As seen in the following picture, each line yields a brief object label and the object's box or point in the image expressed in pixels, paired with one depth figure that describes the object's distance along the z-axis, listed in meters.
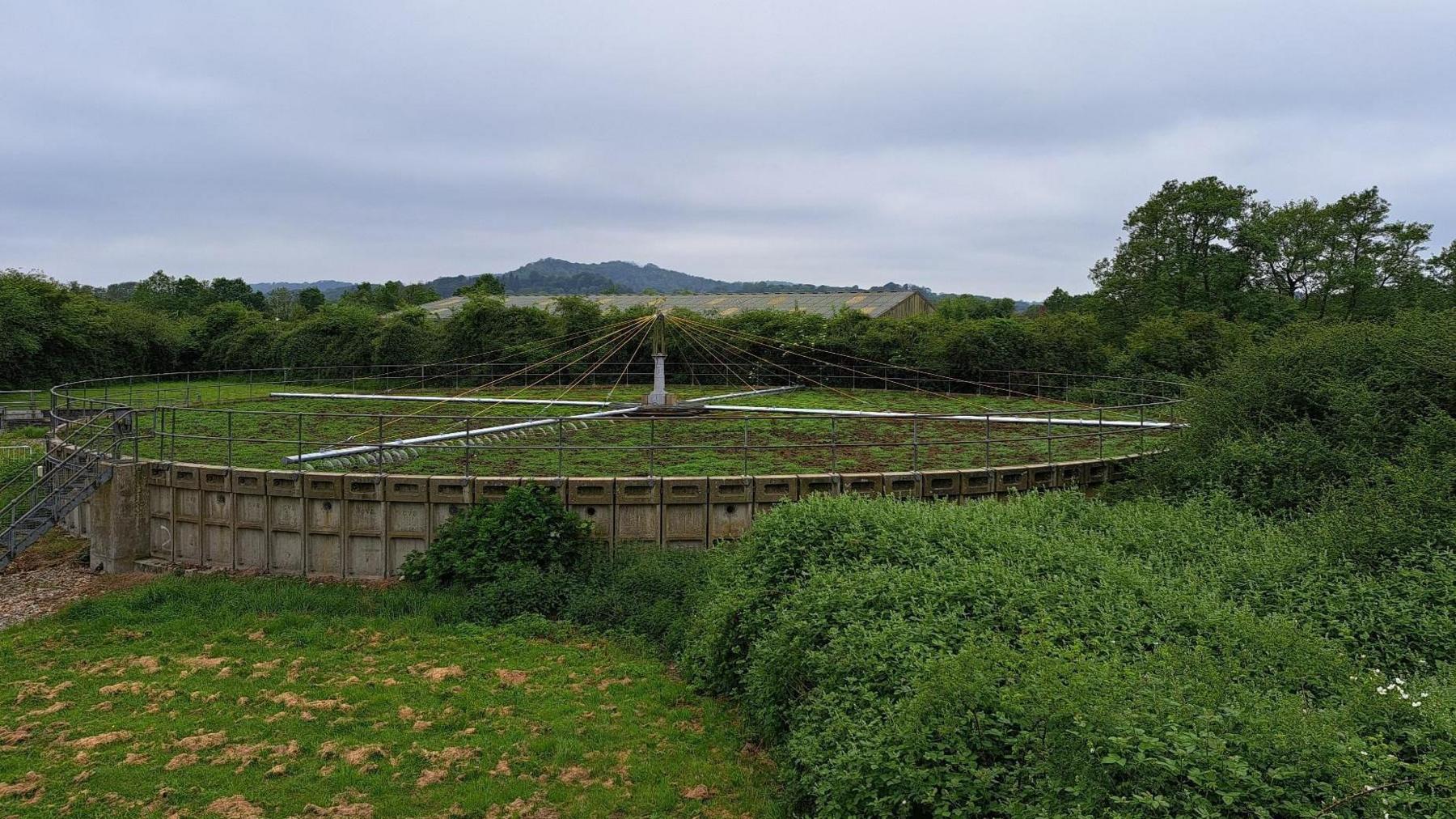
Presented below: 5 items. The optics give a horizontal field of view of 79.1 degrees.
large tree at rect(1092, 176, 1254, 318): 36.88
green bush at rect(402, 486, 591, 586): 13.28
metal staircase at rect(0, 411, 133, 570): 14.78
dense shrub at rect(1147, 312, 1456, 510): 12.73
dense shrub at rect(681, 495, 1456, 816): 4.93
